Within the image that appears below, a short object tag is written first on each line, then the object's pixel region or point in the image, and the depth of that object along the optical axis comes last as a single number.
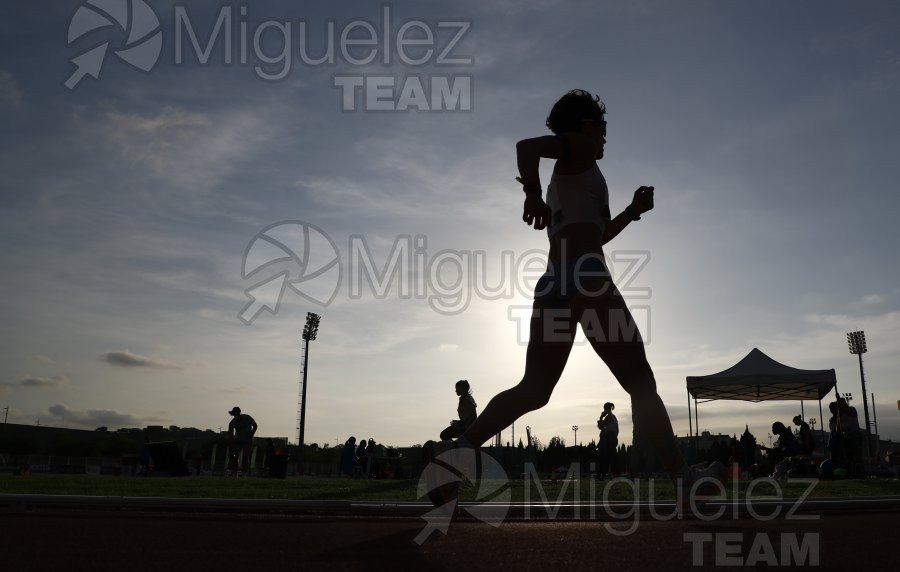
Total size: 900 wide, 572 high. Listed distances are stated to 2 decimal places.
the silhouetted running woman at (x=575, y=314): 3.69
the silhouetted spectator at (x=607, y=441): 15.27
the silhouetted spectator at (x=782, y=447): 15.85
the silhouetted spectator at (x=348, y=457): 21.23
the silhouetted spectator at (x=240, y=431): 17.47
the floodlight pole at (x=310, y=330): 58.34
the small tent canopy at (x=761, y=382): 21.48
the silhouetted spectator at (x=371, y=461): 22.28
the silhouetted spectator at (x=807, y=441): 16.21
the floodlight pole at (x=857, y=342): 65.62
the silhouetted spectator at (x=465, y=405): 11.25
